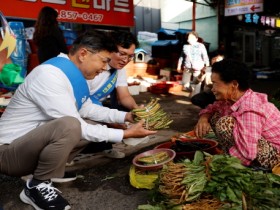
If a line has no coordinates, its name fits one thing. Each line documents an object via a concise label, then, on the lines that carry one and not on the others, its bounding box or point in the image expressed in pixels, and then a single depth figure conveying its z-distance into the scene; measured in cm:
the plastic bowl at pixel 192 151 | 254
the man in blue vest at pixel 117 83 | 299
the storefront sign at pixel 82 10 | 588
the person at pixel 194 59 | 762
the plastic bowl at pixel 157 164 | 239
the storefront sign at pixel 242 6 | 1066
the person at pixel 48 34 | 438
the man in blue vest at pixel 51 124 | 208
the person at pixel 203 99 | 443
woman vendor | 210
